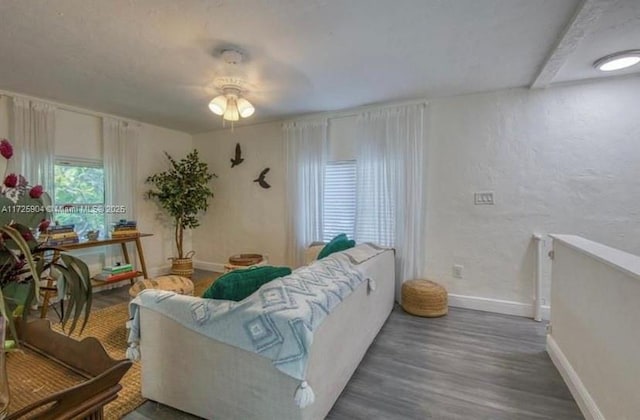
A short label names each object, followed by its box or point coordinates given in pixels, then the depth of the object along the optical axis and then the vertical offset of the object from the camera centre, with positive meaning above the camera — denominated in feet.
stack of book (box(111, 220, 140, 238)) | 12.39 -1.06
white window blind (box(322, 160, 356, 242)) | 12.51 +0.23
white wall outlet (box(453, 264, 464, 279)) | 10.75 -2.40
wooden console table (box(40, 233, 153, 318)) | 9.41 -1.92
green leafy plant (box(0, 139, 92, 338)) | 2.38 -0.50
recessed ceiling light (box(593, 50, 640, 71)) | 7.41 +3.73
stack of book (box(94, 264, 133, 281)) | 11.87 -2.80
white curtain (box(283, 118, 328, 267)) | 12.85 +1.02
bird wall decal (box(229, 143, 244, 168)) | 15.17 +2.48
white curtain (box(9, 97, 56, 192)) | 10.25 +2.33
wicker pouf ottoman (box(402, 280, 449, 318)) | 9.88 -3.21
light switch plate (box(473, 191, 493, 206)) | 10.30 +0.22
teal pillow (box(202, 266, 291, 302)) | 5.30 -1.46
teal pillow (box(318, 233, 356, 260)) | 8.84 -1.29
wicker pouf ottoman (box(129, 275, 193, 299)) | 8.75 -2.43
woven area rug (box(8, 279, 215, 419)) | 3.02 -3.70
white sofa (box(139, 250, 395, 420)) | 4.62 -2.88
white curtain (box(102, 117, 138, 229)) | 12.84 +1.74
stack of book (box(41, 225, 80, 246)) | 10.23 -1.10
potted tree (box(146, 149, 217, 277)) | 14.16 +0.55
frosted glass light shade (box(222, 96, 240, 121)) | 8.72 +2.80
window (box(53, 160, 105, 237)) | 11.67 +0.42
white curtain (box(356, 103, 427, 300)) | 11.06 +0.83
